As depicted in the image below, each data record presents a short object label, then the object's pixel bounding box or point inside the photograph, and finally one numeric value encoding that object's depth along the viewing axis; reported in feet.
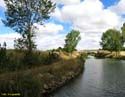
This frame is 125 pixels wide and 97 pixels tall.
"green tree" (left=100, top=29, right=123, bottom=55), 164.34
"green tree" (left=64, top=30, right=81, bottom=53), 138.87
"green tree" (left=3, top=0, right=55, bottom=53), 55.70
